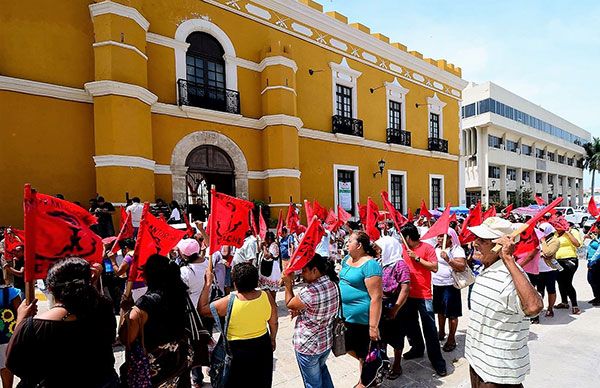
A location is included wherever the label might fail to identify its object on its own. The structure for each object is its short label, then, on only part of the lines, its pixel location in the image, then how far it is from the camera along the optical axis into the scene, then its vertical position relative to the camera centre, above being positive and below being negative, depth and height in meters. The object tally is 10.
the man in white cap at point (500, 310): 2.17 -0.83
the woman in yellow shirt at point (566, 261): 5.84 -1.29
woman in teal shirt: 3.05 -0.95
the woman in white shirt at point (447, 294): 4.29 -1.35
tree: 47.66 +4.03
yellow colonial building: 9.22 +3.12
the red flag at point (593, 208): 6.50 -0.44
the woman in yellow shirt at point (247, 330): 2.55 -1.05
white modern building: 32.03 +4.41
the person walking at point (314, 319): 2.84 -1.09
